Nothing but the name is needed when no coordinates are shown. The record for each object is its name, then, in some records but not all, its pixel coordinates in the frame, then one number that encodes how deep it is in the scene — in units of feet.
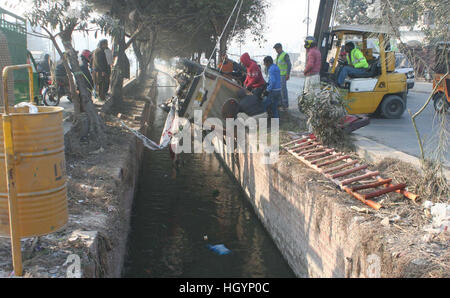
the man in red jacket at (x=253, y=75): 36.06
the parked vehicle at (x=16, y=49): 34.14
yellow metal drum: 12.04
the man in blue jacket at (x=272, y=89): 34.04
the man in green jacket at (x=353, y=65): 37.58
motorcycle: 46.84
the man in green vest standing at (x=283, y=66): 41.65
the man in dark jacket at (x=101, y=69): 44.86
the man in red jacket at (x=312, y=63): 36.17
